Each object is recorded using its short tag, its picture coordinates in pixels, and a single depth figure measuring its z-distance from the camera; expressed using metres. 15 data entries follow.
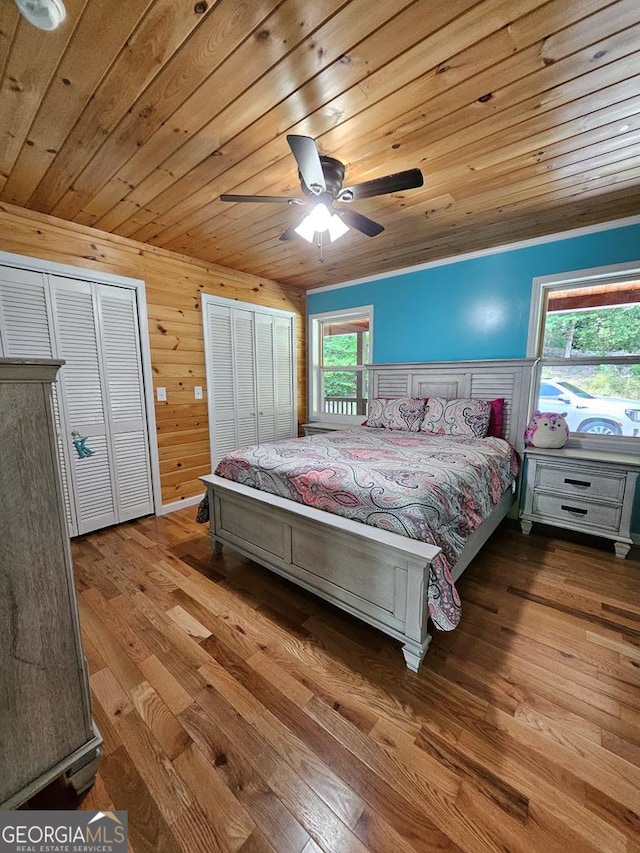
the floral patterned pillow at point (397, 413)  3.29
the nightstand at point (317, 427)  4.23
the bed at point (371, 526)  1.48
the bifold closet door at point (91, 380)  2.40
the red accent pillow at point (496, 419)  3.01
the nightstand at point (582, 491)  2.34
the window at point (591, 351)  2.65
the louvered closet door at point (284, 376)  4.22
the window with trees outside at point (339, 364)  4.32
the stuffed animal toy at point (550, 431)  2.70
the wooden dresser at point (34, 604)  0.84
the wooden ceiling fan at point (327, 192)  1.47
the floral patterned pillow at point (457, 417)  2.95
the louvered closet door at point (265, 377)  4.00
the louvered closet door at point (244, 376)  3.75
